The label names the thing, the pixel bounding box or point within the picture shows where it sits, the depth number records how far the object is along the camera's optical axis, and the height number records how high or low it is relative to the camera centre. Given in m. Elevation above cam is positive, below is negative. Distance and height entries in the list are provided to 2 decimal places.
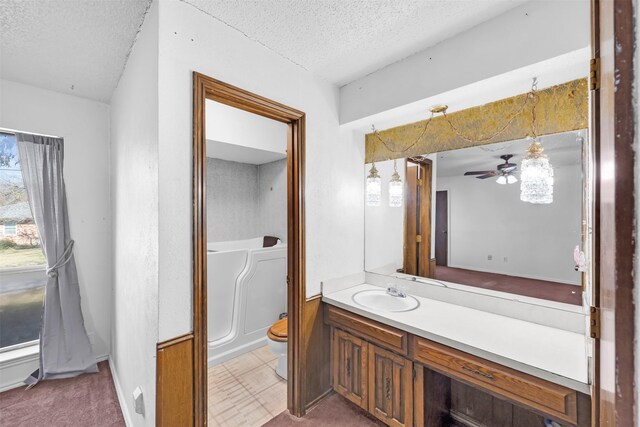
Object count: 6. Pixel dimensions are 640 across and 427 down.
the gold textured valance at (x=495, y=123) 1.43 +0.56
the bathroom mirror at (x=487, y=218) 1.50 -0.05
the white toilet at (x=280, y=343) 2.16 -1.05
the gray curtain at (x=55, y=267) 2.22 -0.45
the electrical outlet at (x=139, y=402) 1.41 -0.99
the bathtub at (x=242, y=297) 2.58 -0.87
